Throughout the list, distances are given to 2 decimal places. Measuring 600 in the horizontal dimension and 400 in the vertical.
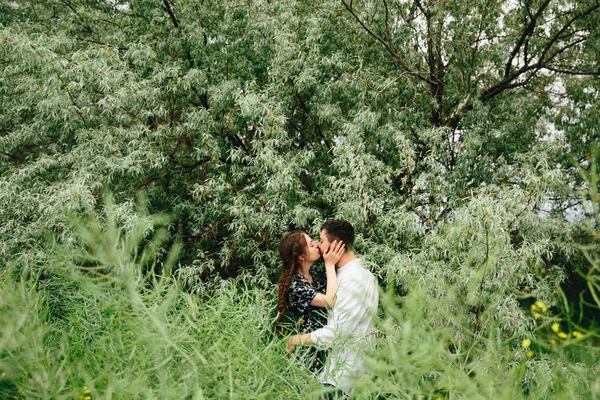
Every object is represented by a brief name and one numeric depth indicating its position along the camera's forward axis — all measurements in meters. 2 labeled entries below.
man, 2.86
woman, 3.70
